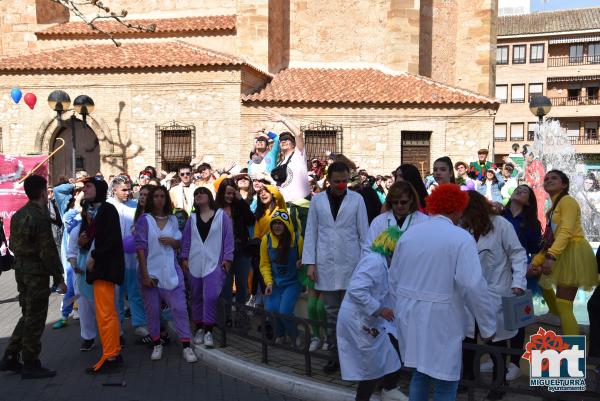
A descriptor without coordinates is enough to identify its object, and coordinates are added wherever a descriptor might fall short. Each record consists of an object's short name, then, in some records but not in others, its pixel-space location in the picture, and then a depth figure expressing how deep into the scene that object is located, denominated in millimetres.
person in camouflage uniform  6051
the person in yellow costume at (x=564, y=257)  5527
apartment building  49969
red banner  12586
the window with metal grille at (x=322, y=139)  22781
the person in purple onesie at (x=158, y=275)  6641
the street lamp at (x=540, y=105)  14508
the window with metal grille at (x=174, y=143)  22391
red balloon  20750
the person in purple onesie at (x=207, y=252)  6738
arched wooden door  23609
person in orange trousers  6188
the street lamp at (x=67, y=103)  15781
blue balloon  19961
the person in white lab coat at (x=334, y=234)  5895
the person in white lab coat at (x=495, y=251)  5062
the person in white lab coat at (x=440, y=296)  3773
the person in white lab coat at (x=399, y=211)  4719
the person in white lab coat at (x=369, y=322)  4211
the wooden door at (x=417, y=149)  23219
